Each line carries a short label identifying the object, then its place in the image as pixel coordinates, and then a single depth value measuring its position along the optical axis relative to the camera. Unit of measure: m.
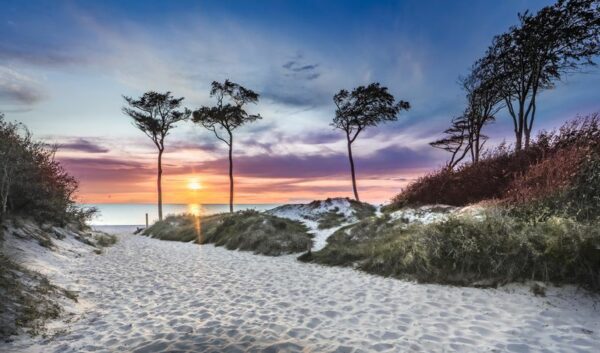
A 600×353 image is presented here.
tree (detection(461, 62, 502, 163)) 29.50
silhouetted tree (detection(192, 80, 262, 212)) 32.59
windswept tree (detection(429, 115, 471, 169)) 36.09
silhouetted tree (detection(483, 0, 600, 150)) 21.77
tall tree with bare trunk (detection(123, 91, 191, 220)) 33.44
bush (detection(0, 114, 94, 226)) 11.65
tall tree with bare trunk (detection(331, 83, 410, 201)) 31.84
